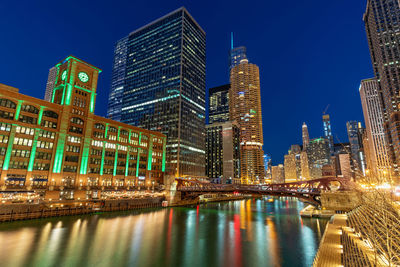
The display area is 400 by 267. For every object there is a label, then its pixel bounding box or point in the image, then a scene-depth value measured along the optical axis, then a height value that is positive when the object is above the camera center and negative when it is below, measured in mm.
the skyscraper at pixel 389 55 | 169000 +103489
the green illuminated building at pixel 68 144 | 63281 +12533
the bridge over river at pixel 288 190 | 69962 -3340
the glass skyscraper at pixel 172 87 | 151875 +70694
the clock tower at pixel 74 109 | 73188 +25569
